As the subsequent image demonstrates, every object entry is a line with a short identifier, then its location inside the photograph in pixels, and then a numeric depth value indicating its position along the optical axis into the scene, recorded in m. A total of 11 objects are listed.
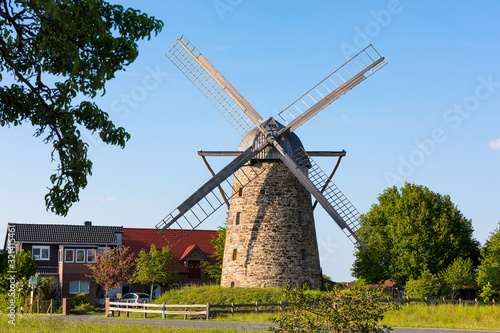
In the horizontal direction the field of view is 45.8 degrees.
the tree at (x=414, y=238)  46.84
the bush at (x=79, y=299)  44.74
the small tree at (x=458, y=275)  44.69
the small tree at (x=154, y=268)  49.25
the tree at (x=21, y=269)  42.16
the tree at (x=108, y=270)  47.81
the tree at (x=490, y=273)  43.15
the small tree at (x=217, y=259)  53.53
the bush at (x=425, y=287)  42.09
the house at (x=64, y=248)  51.22
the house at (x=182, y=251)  56.72
